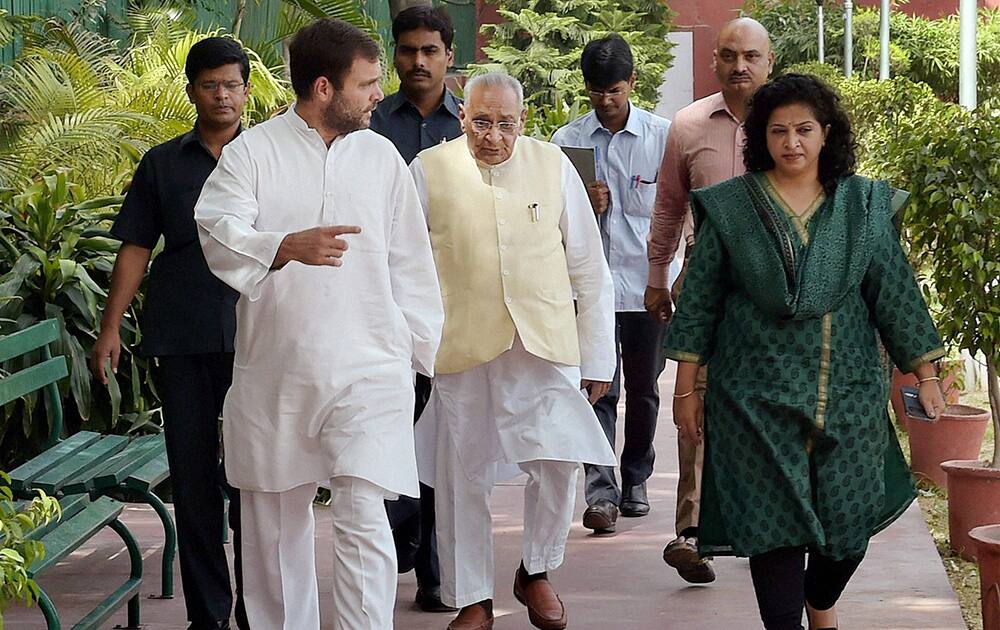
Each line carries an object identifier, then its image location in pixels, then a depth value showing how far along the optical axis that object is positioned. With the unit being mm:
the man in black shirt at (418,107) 6426
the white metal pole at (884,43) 25000
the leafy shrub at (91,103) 9609
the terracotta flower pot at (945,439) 8477
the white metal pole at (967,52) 10203
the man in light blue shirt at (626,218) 7668
